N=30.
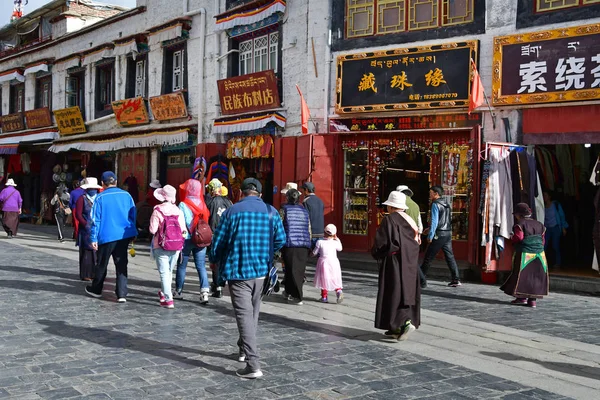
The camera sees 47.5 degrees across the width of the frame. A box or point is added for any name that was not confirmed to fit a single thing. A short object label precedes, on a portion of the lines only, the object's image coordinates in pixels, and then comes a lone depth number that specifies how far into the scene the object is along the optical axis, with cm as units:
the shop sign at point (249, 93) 1702
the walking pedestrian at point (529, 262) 993
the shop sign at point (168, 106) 1997
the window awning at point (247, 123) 1670
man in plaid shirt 614
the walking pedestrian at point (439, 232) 1183
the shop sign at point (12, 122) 2888
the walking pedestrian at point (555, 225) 1369
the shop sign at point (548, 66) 1174
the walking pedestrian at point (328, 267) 992
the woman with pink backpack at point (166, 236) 916
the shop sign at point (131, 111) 2189
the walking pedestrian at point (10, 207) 1958
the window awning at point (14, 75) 2875
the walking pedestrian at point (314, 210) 1098
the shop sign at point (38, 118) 2717
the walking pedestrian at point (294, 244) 988
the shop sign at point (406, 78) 1341
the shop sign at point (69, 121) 2503
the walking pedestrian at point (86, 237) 1130
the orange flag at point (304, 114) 1523
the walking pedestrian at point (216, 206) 1005
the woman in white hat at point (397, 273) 746
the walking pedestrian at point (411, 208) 1090
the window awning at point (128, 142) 1994
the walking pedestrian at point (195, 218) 958
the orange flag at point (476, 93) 1252
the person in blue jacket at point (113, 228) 948
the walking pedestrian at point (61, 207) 1912
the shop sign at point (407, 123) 1341
